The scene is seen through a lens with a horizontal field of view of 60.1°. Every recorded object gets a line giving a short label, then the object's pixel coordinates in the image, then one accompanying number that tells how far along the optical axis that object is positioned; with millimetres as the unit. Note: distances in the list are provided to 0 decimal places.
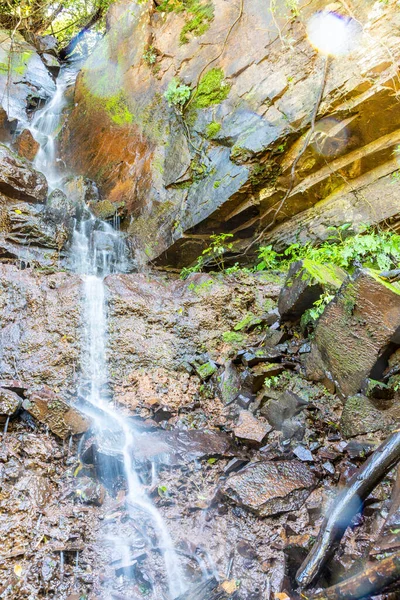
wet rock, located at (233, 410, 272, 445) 4180
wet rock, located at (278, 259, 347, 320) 4762
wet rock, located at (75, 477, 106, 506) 3809
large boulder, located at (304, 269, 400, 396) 3818
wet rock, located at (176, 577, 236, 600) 2791
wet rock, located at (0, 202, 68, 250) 7789
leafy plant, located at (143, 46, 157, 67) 10234
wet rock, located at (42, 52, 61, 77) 16500
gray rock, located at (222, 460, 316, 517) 3379
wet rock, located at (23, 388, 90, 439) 4543
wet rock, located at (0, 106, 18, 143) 11195
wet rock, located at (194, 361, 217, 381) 5535
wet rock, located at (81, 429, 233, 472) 4211
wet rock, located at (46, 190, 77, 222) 8445
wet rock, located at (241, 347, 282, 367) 5012
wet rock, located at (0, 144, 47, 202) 8266
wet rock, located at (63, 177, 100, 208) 9952
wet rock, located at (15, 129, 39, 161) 11523
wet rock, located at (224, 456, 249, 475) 4000
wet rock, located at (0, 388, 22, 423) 4363
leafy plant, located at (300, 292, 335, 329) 4717
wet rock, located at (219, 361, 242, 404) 5035
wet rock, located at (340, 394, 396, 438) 3588
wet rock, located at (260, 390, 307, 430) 4258
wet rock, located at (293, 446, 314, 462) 3744
